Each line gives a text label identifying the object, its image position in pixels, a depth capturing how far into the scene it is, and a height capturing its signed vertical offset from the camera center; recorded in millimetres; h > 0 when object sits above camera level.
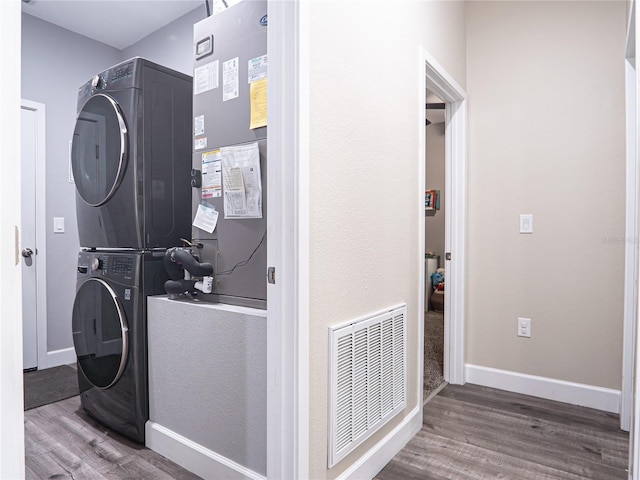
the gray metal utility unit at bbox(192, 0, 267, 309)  1580 +463
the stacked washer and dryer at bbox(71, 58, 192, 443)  1892 +85
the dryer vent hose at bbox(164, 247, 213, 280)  1703 -137
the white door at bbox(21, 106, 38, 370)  3016 -69
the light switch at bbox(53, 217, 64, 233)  3178 +45
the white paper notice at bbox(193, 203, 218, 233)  1747 +55
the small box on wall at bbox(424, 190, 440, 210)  5641 +462
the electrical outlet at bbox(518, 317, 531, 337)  2615 -634
